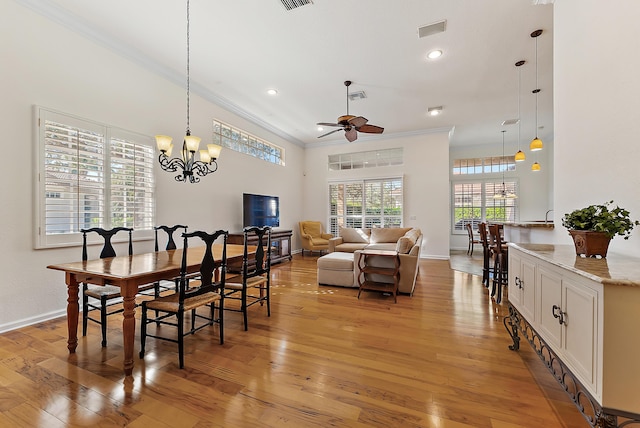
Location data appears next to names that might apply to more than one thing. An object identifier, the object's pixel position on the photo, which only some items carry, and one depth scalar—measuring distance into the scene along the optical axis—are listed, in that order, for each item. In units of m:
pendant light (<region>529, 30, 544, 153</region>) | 4.53
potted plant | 1.51
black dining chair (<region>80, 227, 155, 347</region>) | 2.38
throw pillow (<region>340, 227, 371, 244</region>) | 6.89
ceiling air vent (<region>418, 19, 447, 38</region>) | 3.16
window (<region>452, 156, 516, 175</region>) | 8.48
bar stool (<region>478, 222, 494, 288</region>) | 4.34
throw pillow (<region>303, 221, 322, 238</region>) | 7.76
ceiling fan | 4.34
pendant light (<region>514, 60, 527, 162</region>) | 3.96
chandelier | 2.96
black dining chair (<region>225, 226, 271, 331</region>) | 2.81
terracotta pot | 1.55
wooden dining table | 1.97
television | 5.63
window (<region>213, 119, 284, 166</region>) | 5.31
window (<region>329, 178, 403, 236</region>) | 7.59
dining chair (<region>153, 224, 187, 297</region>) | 3.37
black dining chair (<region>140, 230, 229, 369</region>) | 2.13
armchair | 7.20
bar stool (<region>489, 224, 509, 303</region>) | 3.60
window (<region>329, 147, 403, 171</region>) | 7.67
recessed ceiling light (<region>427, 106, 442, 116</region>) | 5.74
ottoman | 4.34
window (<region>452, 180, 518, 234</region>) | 8.52
